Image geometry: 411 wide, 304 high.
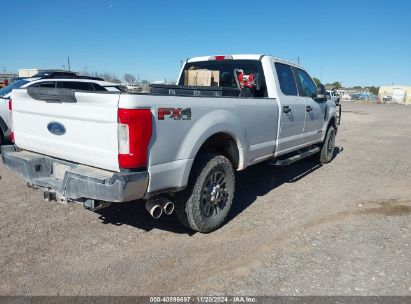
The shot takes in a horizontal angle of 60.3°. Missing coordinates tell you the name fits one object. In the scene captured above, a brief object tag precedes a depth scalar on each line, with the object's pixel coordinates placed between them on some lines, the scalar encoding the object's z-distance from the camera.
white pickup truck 2.99
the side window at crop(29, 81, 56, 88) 9.25
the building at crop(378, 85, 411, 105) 83.65
